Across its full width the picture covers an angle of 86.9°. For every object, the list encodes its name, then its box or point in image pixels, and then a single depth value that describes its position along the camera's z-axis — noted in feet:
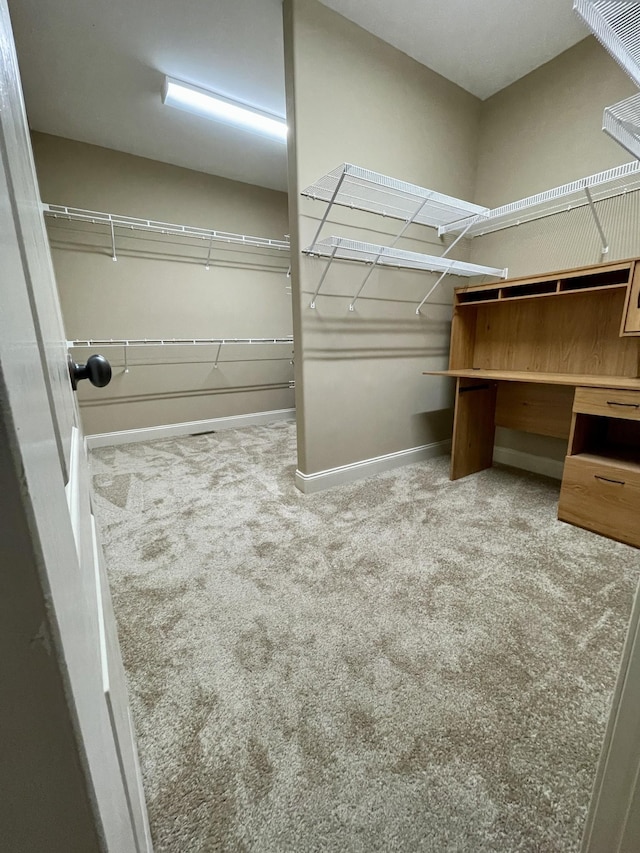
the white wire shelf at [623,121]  3.80
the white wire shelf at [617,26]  2.98
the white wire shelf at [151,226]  8.30
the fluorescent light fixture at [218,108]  6.86
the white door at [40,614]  0.51
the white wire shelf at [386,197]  5.04
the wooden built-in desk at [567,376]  5.16
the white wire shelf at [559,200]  5.08
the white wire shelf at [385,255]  5.83
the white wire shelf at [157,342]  9.08
